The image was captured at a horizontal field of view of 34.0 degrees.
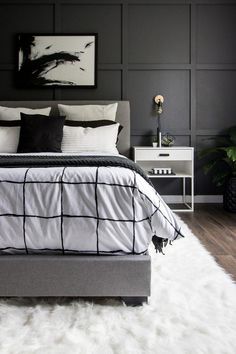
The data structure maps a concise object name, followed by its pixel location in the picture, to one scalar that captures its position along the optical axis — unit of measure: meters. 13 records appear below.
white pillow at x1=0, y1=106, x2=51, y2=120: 4.03
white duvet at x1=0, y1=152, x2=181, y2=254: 1.78
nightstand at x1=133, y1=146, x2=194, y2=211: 4.20
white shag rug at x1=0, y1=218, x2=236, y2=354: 1.45
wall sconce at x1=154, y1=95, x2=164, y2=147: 4.52
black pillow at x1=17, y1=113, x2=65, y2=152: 3.59
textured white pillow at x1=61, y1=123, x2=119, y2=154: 3.71
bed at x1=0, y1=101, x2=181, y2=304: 1.78
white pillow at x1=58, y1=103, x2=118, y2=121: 4.07
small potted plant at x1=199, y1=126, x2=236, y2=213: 4.16
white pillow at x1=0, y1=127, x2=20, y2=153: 3.71
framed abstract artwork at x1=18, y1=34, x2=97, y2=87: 4.48
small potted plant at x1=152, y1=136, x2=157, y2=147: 4.37
